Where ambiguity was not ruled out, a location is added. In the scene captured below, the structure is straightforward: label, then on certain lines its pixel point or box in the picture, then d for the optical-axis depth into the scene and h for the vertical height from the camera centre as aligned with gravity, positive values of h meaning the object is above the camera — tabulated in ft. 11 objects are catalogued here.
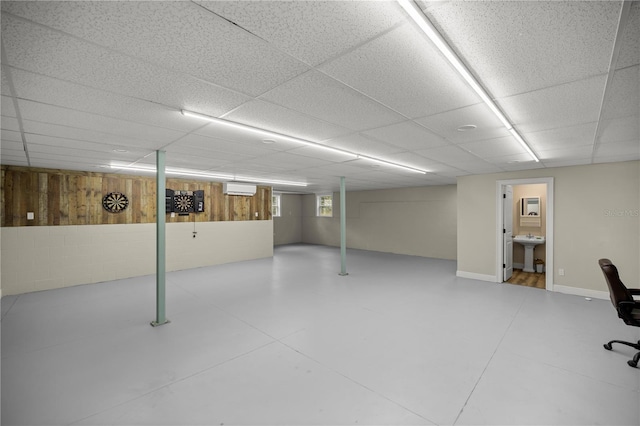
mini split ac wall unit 24.99 +1.83
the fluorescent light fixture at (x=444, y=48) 3.72 +2.65
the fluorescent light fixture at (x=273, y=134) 8.01 +2.62
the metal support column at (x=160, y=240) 11.97 -1.43
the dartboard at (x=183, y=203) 23.11 +0.44
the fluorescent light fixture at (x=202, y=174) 17.17 +2.52
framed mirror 23.58 +0.32
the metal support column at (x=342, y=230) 21.38 -1.69
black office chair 8.64 -2.85
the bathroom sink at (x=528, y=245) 21.91 -2.80
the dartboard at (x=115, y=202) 19.76 +0.42
